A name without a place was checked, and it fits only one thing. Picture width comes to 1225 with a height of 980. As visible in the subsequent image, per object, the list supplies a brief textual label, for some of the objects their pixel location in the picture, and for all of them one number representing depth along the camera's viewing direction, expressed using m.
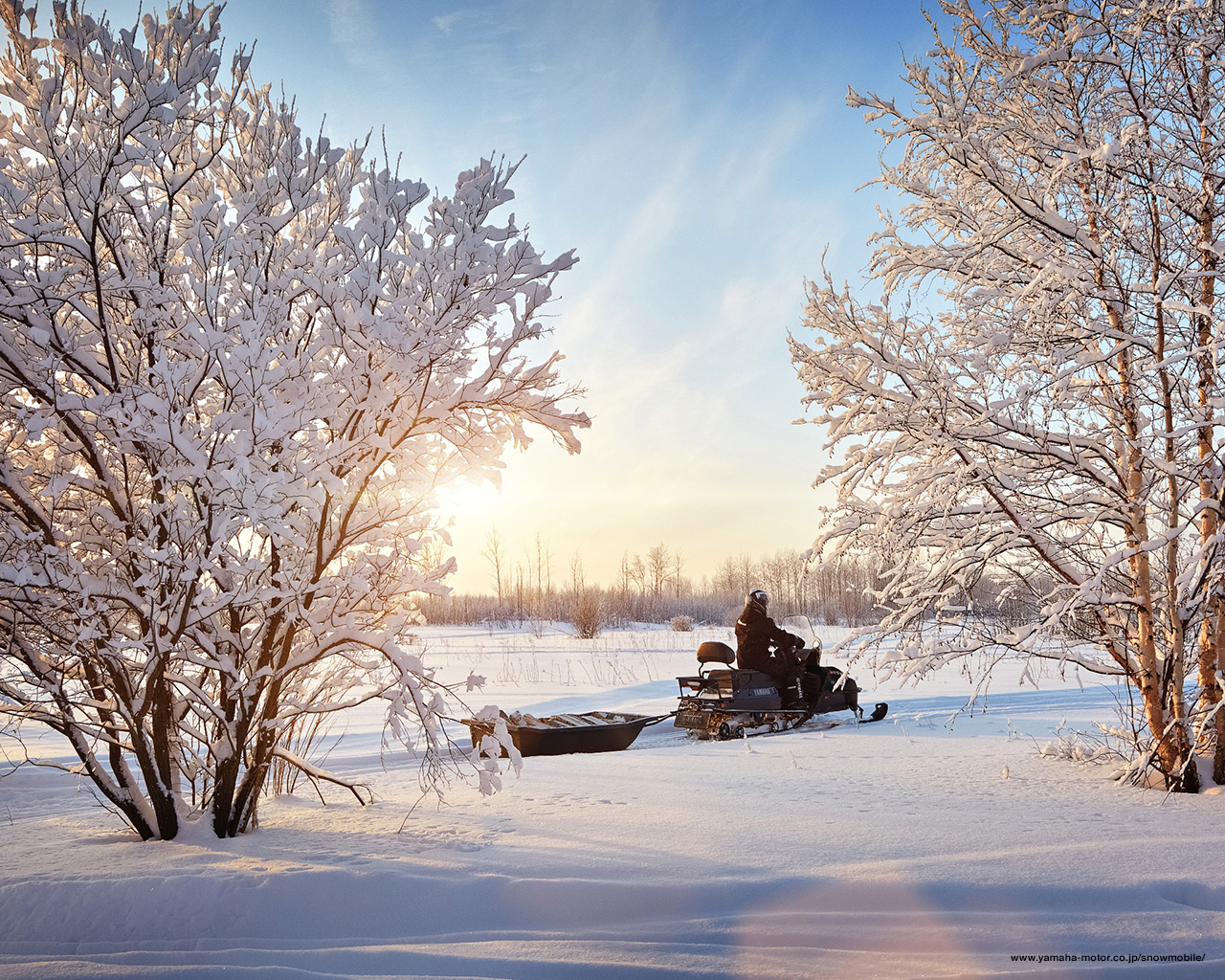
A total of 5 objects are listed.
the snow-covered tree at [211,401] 3.28
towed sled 7.43
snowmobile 8.70
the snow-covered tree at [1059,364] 5.00
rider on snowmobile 9.28
